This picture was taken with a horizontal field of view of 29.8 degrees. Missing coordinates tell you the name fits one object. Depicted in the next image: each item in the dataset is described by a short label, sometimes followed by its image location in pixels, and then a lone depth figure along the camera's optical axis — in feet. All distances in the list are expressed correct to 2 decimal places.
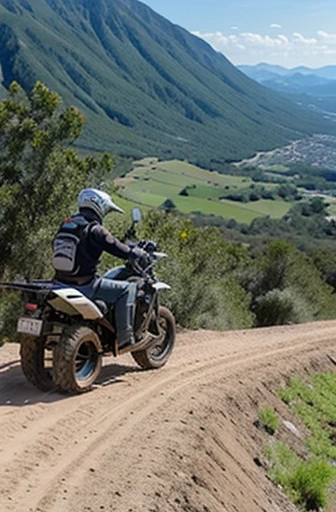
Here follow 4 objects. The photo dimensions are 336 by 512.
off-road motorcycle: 26.00
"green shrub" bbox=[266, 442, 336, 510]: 28.48
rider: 27.04
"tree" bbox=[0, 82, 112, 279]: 64.54
